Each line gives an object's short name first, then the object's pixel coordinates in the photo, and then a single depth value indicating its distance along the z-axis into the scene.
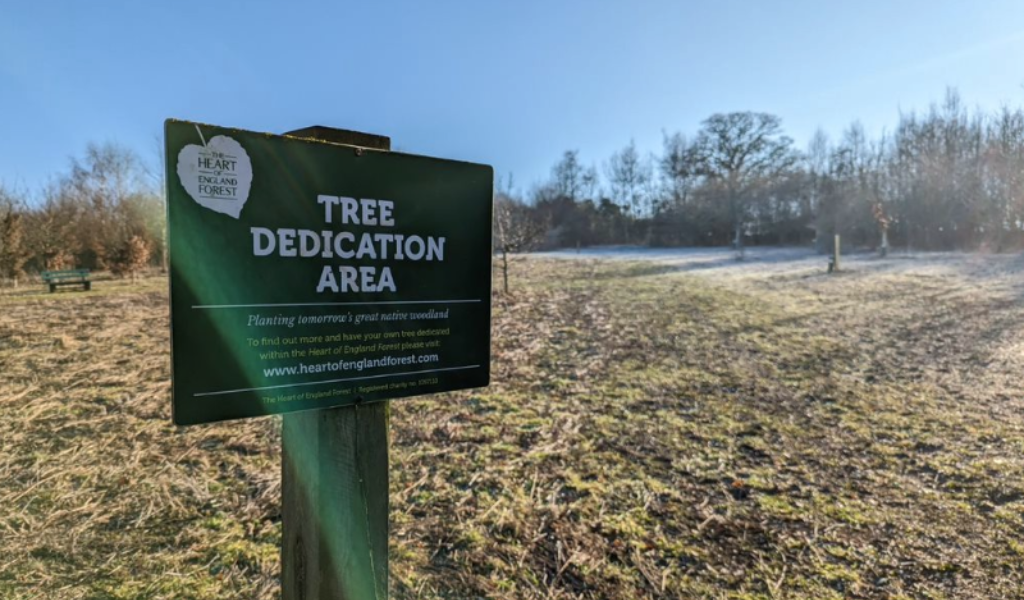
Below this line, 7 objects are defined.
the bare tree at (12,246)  15.09
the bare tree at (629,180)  50.17
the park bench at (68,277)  13.24
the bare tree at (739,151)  42.69
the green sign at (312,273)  1.31
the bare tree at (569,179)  54.38
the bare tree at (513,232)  12.55
